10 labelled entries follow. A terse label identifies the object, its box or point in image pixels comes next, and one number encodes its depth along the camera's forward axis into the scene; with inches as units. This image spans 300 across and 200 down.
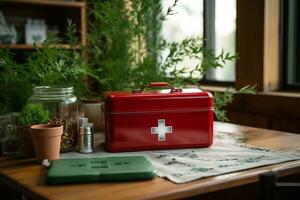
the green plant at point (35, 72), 56.7
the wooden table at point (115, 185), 35.9
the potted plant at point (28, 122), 48.4
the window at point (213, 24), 104.3
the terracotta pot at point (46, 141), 45.4
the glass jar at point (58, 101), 53.1
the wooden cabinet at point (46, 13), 118.4
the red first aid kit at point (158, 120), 50.9
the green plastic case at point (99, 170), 38.8
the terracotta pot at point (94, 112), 63.6
